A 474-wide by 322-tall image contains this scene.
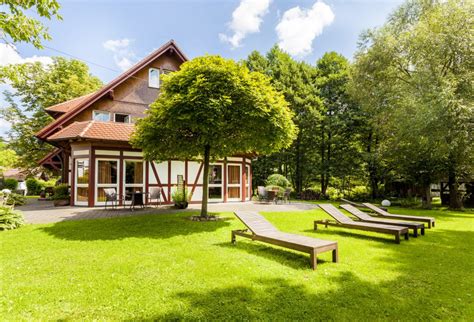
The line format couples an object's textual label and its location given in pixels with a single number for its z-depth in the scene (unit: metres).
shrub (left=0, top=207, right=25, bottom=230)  7.93
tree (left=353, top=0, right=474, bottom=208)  12.55
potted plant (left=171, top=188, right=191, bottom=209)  12.29
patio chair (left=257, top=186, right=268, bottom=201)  16.04
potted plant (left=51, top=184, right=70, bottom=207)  13.28
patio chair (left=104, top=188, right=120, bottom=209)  11.64
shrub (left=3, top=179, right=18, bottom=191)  29.41
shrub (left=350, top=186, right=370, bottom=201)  21.88
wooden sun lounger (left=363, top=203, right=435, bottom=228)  9.23
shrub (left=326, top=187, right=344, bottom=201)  22.13
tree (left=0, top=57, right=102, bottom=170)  23.48
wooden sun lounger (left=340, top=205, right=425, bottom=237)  7.80
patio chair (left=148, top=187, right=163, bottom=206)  12.44
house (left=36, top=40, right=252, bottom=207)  12.64
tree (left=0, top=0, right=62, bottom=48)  4.73
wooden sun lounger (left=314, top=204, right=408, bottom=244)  7.02
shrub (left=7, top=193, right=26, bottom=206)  13.32
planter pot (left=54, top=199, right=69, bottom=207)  13.25
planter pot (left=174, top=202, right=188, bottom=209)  12.27
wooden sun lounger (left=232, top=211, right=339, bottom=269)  5.07
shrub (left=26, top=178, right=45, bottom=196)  27.09
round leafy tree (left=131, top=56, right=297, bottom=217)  8.17
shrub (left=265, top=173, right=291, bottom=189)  18.89
